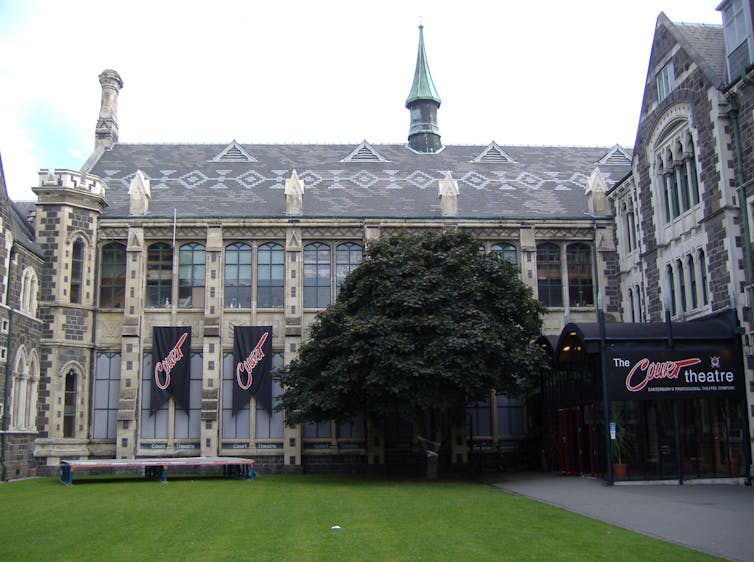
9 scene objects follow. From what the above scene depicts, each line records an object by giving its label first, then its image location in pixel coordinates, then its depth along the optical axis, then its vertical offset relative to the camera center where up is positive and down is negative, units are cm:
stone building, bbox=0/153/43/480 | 3144 +300
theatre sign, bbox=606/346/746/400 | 2734 +125
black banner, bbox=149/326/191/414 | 3712 +241
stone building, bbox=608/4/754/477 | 2705 +775
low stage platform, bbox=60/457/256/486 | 2930 -171
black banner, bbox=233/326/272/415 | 3741 +233
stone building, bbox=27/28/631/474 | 3681 +640
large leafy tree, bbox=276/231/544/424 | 2830 +279
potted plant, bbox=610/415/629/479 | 2703 -112
